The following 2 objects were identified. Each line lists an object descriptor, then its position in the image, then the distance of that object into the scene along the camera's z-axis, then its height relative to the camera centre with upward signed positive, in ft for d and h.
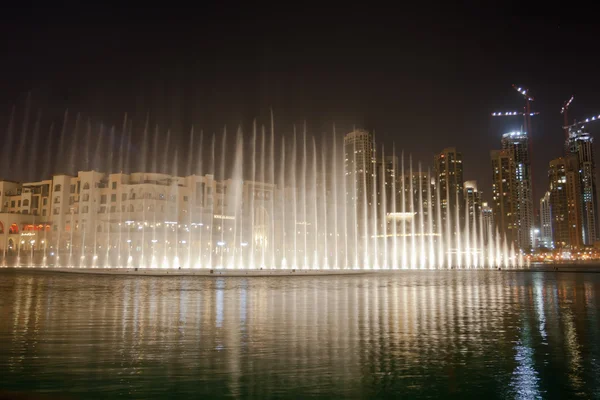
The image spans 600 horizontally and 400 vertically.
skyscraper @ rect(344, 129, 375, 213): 347.56 +71.21
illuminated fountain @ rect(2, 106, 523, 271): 206.08 +18.00
